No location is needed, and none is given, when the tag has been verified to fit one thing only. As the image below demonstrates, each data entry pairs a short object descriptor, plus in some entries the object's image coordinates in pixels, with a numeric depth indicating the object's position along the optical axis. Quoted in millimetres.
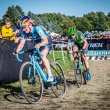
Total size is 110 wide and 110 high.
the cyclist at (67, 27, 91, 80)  9242
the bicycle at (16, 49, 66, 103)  6645
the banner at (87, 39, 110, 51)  22188
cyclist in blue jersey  6664
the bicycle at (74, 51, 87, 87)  9344
